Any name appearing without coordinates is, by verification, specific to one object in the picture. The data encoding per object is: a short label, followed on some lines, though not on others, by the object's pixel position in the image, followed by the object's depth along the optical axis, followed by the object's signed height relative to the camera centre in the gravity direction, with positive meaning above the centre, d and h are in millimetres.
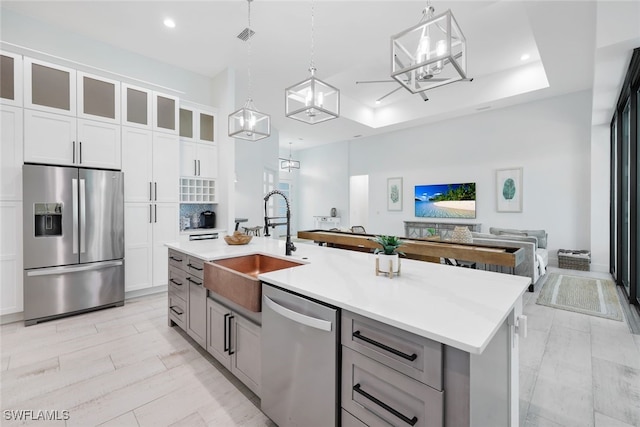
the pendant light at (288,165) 9319 +1702
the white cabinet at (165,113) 3973 +1464
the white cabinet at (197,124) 4449 +1471
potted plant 1554 -242
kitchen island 886 -380
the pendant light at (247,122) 2773 +940
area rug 3343 -1154
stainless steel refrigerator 2965 -310
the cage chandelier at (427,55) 1454 +931
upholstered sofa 3932 -550
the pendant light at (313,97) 2127 +949
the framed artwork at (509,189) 5996 +502
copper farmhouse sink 1631 -453
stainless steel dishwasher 1227 -726
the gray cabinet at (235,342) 1734 -893
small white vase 1566 -282
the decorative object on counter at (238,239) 2779 -265
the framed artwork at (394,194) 7910 +532
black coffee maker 4824 -110
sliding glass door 3225 +350
